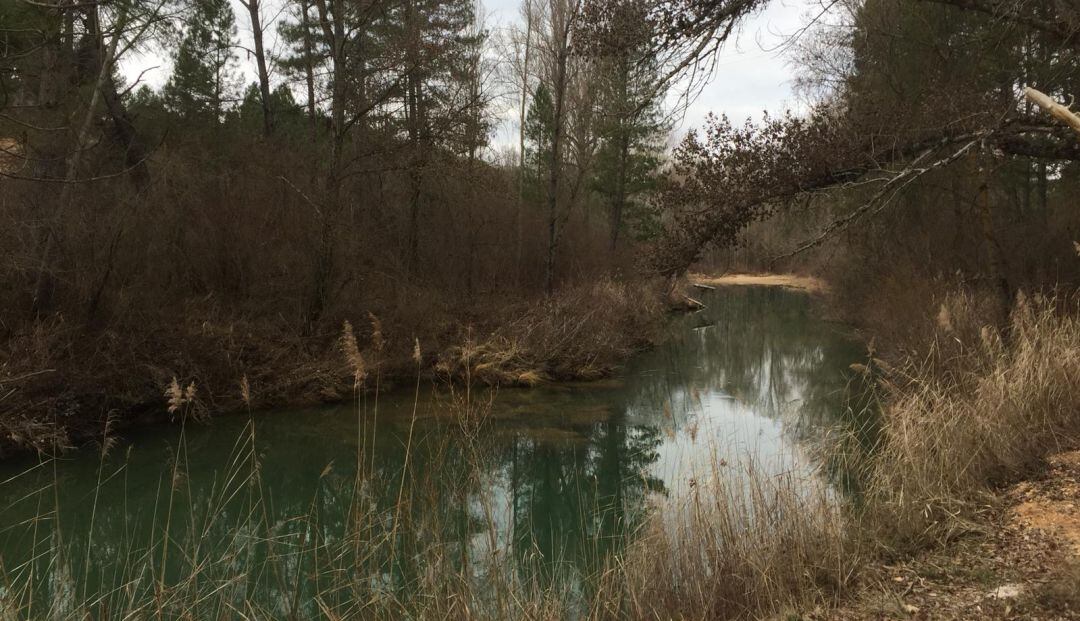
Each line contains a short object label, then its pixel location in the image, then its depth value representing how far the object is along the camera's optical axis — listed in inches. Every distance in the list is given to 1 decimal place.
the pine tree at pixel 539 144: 983.4
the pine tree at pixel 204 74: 813.9
